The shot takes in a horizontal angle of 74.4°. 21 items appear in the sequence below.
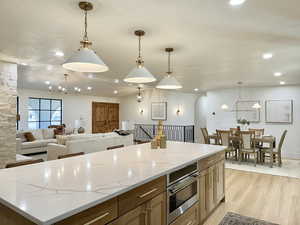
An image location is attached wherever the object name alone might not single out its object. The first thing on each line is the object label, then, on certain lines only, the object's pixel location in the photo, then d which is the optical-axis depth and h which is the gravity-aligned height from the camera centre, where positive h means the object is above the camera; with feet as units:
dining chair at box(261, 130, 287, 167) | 18.41 -3.34
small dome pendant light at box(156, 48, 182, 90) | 9.92 +1.63
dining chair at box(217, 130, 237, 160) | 19.75 -2.29
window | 29.48 +0.57
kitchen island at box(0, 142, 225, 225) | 3.62 -1.64
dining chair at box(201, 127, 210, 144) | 21.94 -2.13
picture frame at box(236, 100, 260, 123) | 24.32 +0.63
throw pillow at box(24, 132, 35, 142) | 23.17 -2.44
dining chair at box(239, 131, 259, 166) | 18.67 -2.60
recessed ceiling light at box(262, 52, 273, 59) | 11.57 +3.64
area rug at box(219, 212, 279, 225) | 8.70 -4.72
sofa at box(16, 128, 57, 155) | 21.75 -3.01
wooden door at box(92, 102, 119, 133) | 38.34 -0.22
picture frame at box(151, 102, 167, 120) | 37.58 +1.06
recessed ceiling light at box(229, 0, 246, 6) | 6.15 +3.60
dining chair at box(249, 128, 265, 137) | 21.63 -1.77
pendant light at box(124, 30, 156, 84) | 8.31 +1.77
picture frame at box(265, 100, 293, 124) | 22.47 +0.59
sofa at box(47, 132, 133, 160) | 16.11 -2.46
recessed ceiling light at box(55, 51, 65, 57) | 11.89 +3.85
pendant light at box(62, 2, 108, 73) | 6.06 +1.80
